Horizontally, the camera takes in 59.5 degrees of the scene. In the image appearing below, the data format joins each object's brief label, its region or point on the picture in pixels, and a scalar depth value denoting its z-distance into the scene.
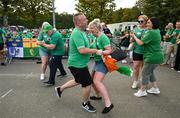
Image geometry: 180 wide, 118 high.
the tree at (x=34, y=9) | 20.09
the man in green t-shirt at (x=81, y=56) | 2.65
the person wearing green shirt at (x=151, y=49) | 3.13
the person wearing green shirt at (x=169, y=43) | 5.89
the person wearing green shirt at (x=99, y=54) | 2.78
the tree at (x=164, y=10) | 20.16
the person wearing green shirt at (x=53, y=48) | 3.93
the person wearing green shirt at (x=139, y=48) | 3.53
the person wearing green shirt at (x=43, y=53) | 4.12
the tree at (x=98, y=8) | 15.59
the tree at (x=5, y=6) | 18.07
